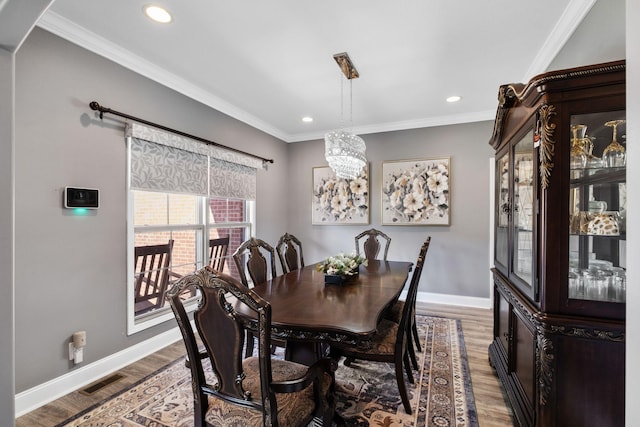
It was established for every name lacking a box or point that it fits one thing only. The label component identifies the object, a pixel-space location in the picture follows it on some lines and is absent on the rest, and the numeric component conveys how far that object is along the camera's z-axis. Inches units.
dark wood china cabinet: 52.0
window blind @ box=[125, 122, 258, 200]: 106.7
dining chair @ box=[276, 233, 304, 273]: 128.5
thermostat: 87.1
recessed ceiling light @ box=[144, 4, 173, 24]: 80.4
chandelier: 118.5
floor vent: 88.5
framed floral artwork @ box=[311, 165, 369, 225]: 187.5
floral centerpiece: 98.5
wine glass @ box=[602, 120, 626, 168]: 54.5
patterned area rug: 75.0
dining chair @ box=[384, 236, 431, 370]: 97.7
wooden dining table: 60.0
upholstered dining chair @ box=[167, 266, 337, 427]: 44.3
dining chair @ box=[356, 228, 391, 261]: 160.9
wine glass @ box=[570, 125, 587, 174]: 55.4
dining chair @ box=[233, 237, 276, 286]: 98.9
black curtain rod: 93.6
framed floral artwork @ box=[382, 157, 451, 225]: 170.1
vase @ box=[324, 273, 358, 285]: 97.7
